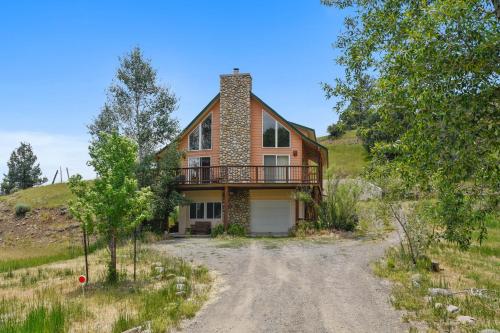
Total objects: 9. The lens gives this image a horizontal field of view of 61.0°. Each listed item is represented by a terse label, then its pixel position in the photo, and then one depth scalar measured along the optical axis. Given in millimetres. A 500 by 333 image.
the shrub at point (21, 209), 39594
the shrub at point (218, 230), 24878
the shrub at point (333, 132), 68875
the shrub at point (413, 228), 14000
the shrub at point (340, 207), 23855
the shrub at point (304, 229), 23720
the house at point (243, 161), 26656
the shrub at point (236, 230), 24828
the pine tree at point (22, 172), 59656
